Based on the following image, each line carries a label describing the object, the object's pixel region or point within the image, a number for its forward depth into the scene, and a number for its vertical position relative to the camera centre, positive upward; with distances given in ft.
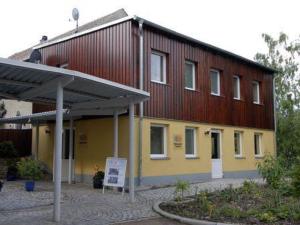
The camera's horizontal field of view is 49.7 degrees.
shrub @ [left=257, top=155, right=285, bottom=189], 29.30 -2.55
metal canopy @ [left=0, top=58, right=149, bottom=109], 20.91 +4.41
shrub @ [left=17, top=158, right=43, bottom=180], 33.27 -2.58
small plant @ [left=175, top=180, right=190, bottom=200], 26.02 -3.34
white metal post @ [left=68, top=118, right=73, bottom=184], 40.37 -0.74
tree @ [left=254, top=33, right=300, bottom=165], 70.90 +15.87
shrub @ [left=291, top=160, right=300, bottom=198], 25.86 -3.05
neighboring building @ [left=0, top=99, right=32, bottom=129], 65.46 +7.57
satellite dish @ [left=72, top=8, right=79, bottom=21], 50.63 +20.36
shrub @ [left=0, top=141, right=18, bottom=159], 45.77 -0.74
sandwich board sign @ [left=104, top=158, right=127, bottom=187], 31.68 -2.70
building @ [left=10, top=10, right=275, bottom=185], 37.87 +5.57
